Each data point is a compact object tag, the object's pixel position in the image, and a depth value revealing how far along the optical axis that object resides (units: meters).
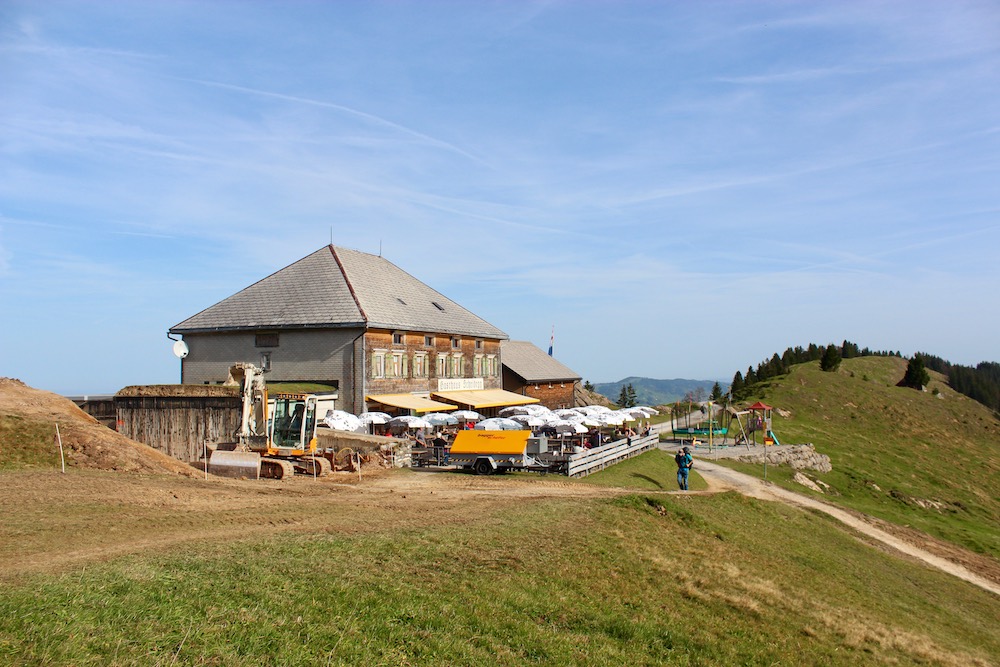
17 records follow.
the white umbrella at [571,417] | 40.21
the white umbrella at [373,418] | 36.28
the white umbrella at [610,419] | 40.31
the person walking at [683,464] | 27.77
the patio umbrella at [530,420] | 40.06
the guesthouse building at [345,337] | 41.88
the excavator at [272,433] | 26.61
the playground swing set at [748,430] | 44.84
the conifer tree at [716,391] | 89.31
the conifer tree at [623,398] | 108.76
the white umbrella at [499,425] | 36.00
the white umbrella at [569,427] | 36.09
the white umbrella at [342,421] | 35.81
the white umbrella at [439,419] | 37.44
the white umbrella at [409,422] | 36.16
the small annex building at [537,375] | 62.16
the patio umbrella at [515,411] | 44.63
